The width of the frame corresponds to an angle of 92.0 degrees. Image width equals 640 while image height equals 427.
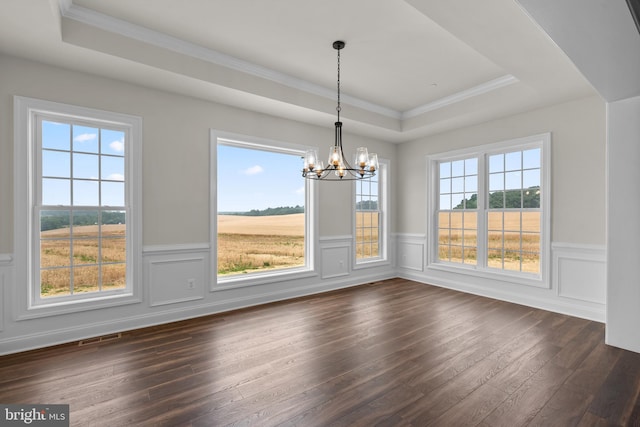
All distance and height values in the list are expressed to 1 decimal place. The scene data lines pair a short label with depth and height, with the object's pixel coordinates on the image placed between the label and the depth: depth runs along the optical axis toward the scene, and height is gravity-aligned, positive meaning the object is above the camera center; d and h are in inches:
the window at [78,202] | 119.3 +3.8
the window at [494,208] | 172.6 +3.0
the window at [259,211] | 172.2 +0.7
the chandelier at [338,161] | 126.3 +21.6
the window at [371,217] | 227.1 -3.6
